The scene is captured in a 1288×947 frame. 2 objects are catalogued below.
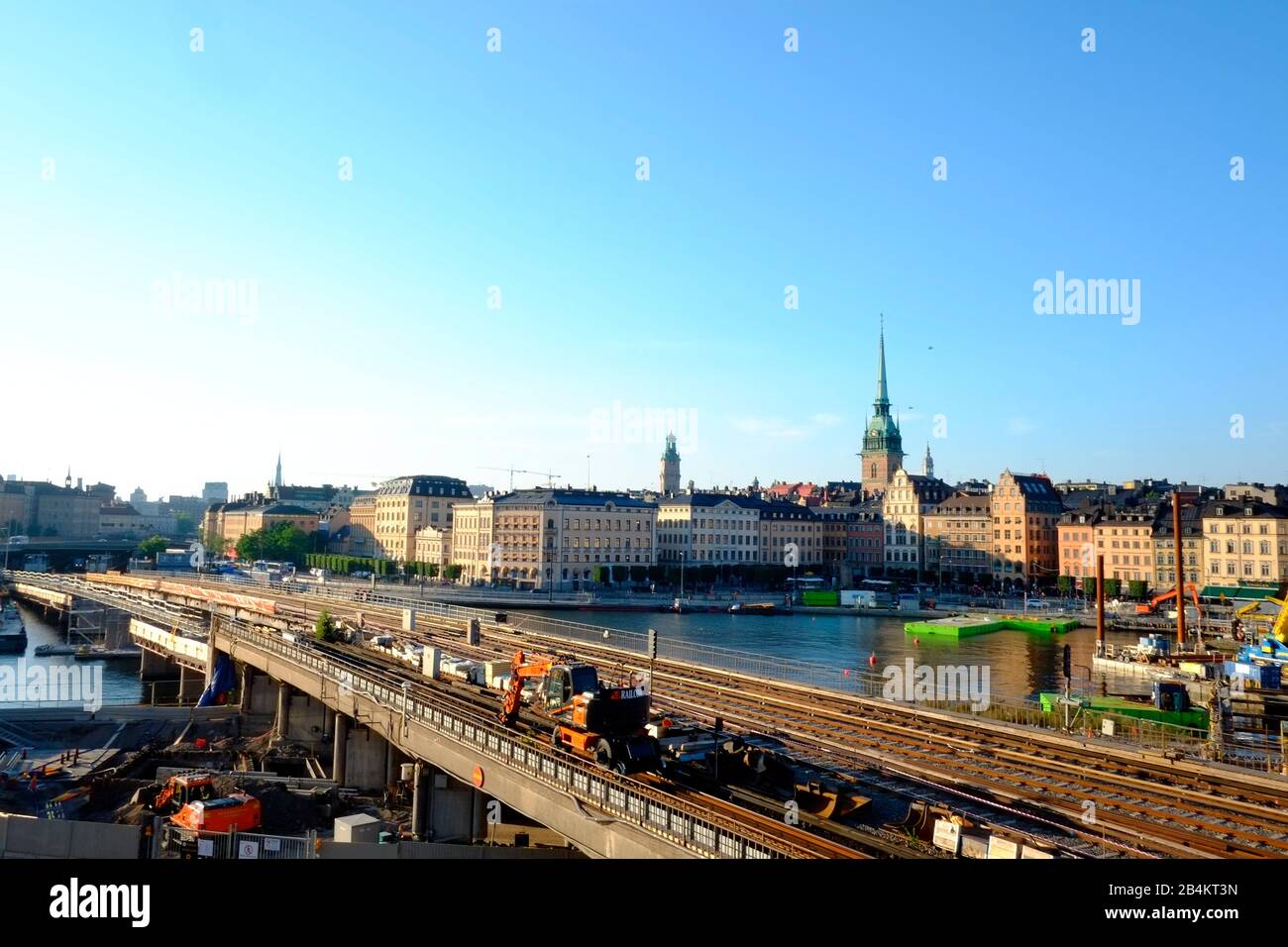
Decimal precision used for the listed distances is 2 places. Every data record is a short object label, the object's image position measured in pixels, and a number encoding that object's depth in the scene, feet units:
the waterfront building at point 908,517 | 378.73
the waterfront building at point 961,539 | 355.36
